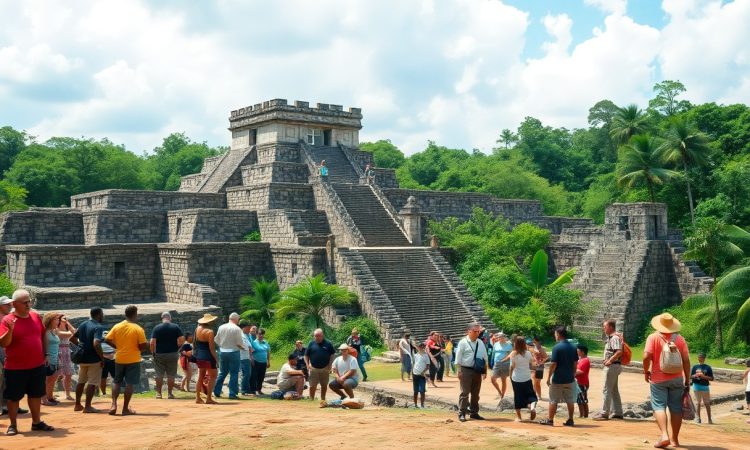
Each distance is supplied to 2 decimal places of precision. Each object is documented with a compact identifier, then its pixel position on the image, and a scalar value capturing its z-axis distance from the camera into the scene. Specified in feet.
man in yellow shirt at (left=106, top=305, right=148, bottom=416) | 37.17
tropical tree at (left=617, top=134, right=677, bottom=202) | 103.76
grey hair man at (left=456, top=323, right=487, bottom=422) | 39.06
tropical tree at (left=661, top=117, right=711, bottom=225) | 101.96
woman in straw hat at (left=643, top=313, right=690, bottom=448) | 31.81
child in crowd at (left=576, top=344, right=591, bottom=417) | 42.39
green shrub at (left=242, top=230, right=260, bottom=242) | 96.27
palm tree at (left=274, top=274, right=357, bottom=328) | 77.82
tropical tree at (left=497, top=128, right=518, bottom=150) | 237.94
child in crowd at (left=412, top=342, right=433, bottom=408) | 48.29
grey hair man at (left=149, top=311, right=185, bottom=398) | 41.73
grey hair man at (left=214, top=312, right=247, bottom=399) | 42.70
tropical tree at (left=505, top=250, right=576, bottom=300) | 86.63
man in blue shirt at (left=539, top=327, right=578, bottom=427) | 37.65
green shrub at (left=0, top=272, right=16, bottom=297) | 73.61
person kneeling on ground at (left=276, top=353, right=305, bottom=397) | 48.03
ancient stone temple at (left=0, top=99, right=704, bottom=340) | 81.92
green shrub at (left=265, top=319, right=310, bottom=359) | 76.23
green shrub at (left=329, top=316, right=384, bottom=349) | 76.33
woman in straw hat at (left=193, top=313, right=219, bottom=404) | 41.91
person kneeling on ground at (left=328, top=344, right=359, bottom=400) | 43.62
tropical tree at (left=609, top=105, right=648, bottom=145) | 131.44
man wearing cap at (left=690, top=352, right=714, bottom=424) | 46.96
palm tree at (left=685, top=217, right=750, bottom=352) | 73.51
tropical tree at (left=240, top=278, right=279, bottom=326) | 84.33
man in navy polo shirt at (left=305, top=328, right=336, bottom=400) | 43.88
